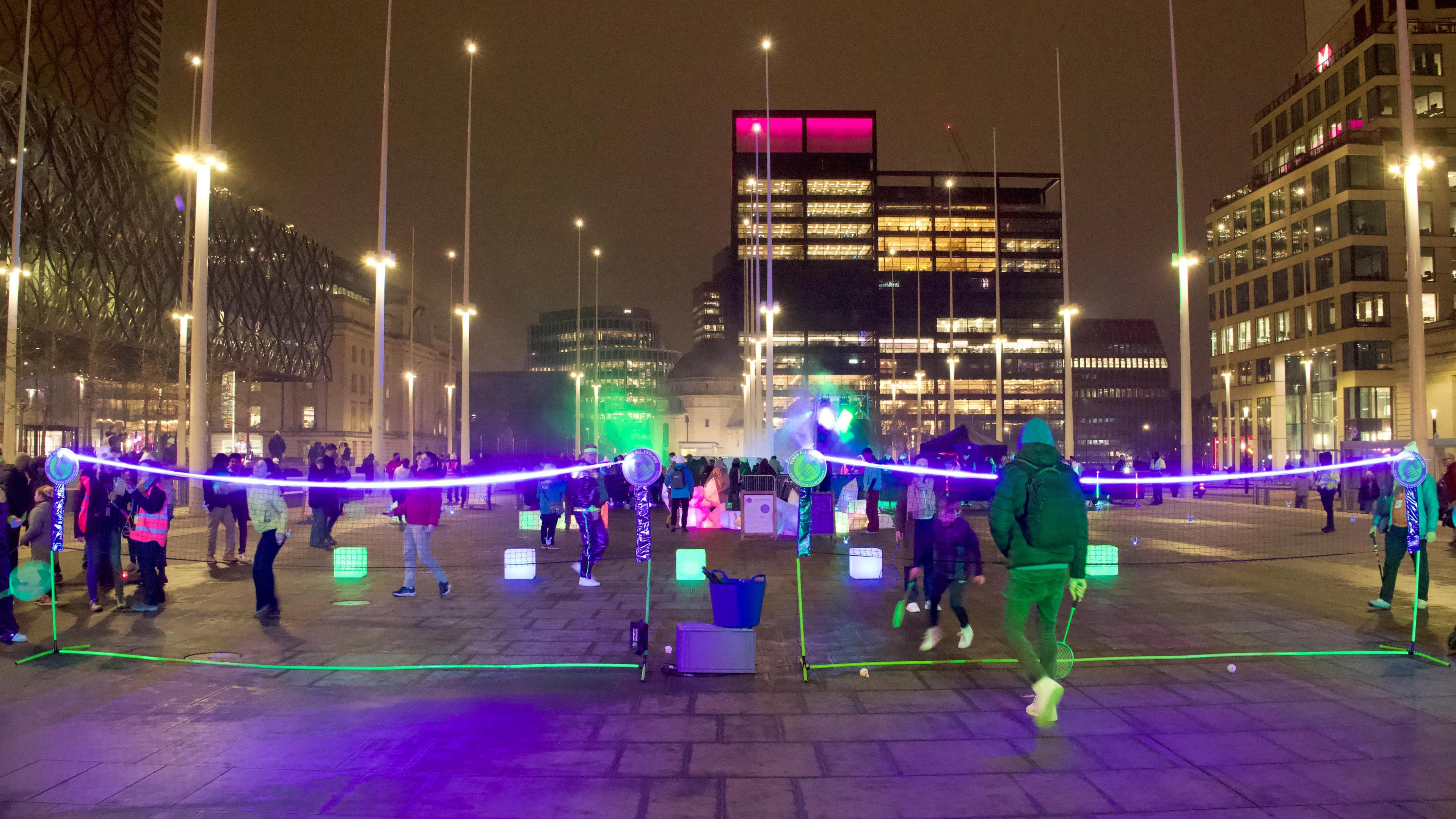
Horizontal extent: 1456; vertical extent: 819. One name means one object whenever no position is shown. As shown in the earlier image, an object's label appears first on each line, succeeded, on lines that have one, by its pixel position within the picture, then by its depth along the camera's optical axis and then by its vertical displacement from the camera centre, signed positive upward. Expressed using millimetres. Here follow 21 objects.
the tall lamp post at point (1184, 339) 27281 +3446
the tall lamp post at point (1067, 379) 34453 +2876
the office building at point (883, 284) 115312 +22768
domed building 93125 +4317
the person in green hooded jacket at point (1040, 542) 6020 -687
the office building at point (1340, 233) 54844 +14755
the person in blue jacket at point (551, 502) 16484 -1003
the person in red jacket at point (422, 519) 11188 -885
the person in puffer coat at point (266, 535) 9852 -948
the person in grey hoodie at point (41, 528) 9906 -850
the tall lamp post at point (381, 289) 23547 +4792
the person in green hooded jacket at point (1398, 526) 9078 -950
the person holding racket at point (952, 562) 8617 -1177
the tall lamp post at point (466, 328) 29031 +4436
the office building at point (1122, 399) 127812 +7240
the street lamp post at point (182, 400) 32500 +2141
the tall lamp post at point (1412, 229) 17875 +4718
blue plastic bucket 7523 -1351
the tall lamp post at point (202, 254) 16688 +4083
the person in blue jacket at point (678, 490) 20469 -991
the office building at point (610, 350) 161750 +21599
